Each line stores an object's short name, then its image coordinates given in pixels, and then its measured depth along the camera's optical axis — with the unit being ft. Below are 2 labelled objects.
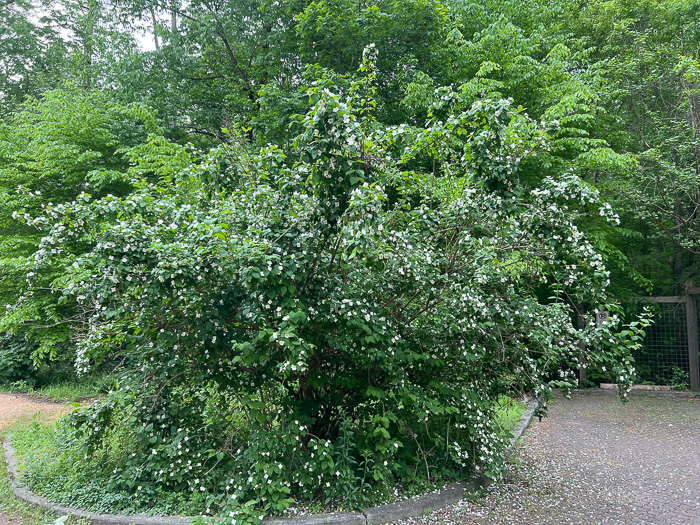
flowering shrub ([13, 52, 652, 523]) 11.16
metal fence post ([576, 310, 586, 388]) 35.19
